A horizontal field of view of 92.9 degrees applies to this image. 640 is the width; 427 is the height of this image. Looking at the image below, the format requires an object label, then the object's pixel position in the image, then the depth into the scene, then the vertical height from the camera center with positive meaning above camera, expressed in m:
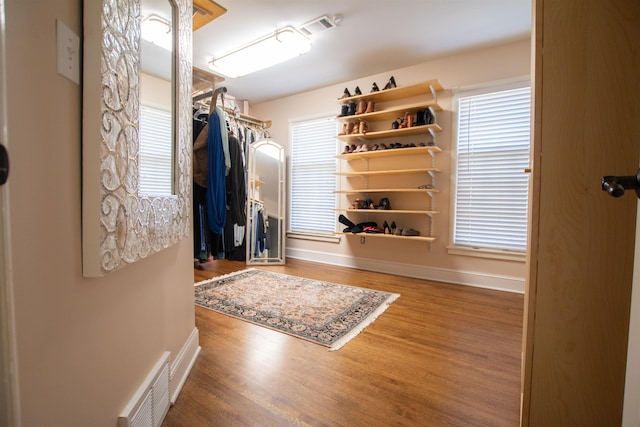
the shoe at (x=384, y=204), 3.59 +0.08
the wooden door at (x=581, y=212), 0.83 +0.01
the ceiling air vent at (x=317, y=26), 2.57 +1.61
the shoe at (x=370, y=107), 3.57 +1.22
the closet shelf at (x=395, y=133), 3.23 +0.89
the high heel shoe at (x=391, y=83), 3.43 +1.44
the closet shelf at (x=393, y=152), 3.25 +0.68
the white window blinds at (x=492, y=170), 2.97 +0.43
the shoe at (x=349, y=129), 3.76 +1.01
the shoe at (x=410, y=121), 3.31 +0.98
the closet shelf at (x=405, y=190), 3.26 +0.23
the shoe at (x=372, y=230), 3.58 -0.23
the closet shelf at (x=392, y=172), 3.26 +0.44
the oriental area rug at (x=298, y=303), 2.07 -0.79
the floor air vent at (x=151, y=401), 0.96 -0.67
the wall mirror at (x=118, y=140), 0.73 +0.17
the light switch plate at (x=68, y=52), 0.67 +0.35
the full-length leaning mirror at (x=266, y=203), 4.11 +0.08
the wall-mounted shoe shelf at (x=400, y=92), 3.21 +1.33
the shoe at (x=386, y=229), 3.53 -0.21
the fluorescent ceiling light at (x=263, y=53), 2.79 +1.56
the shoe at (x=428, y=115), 3.23 +1.03
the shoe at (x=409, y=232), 3.42 -0.23
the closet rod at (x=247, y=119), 3.85 +1.23
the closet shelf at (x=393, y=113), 3.23 +1.12
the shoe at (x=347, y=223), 3.73 -0.16
